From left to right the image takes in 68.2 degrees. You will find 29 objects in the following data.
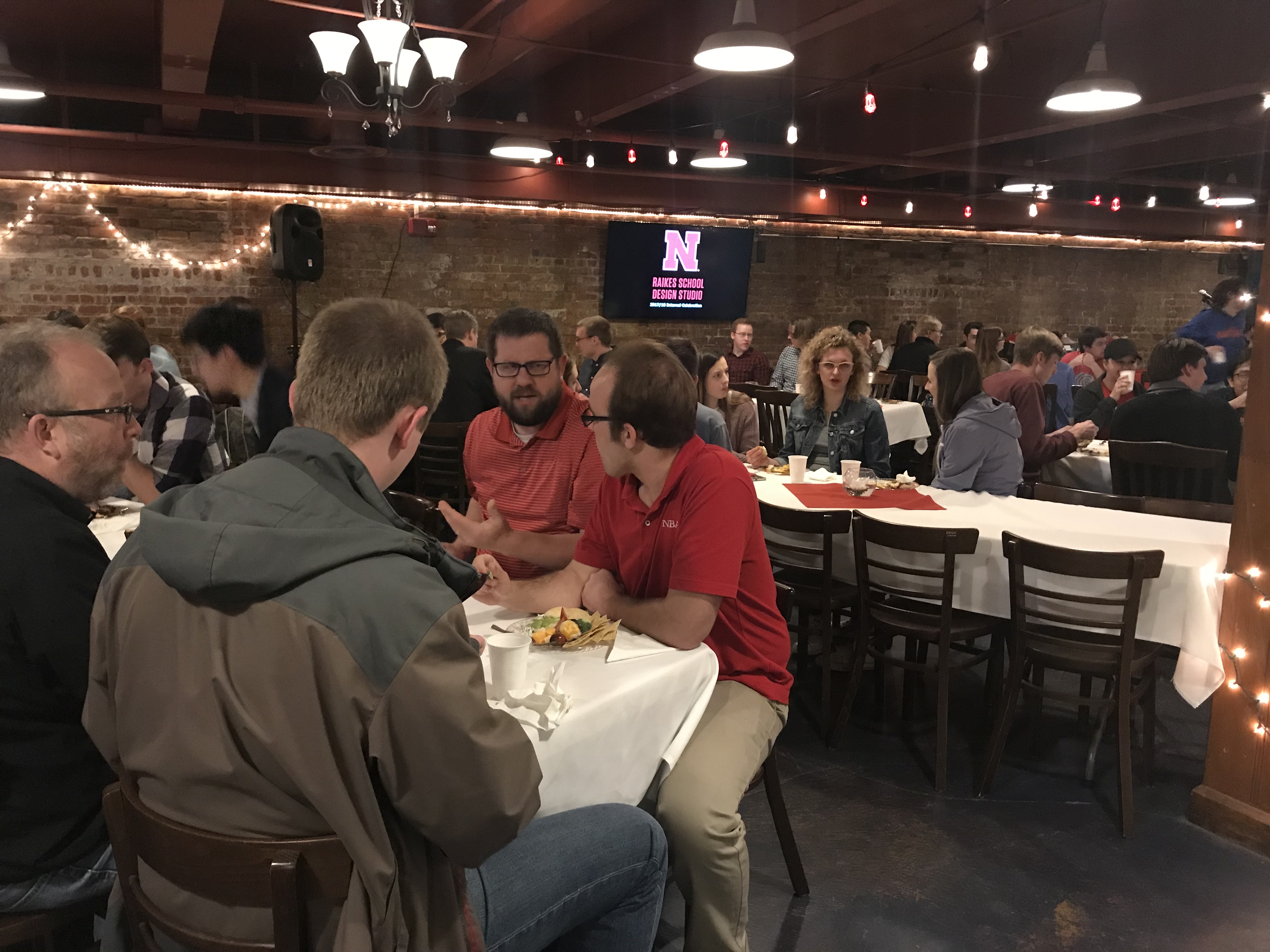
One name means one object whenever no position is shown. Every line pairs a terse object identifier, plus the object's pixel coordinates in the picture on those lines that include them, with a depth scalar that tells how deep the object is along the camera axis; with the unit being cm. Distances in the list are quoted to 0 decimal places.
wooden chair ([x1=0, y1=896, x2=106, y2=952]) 165
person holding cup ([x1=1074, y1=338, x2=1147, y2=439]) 655
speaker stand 913
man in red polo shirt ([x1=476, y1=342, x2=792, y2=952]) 203
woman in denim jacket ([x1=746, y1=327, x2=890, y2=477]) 475
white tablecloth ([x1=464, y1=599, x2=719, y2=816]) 177
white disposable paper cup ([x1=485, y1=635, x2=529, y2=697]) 182
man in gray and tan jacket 121
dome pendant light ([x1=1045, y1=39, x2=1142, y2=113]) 440
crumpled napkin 173
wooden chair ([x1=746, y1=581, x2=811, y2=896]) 243
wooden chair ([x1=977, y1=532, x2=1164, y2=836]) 287
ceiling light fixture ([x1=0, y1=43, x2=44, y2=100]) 574
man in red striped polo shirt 289
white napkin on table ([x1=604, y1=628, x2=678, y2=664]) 206
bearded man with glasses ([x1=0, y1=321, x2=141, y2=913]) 162
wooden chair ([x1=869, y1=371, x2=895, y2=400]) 999
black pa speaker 842
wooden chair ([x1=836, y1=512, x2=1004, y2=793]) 316
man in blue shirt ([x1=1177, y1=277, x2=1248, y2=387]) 694
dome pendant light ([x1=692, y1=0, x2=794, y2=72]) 391
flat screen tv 1099
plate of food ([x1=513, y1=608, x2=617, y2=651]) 206
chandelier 411
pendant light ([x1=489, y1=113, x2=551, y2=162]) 695
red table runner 387
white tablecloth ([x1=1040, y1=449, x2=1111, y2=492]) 575
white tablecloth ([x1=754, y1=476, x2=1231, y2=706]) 303
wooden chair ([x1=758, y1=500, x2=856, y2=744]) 339
